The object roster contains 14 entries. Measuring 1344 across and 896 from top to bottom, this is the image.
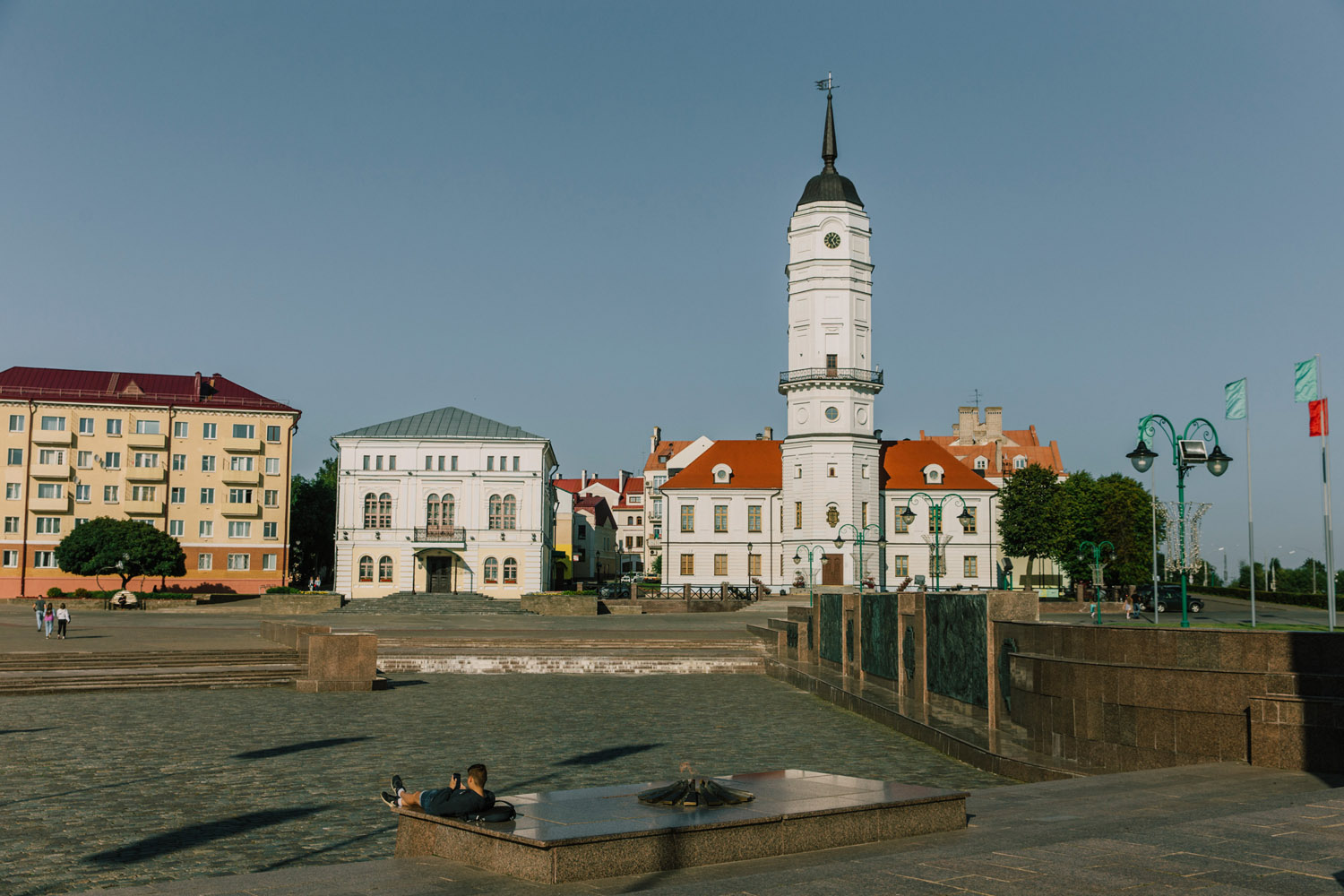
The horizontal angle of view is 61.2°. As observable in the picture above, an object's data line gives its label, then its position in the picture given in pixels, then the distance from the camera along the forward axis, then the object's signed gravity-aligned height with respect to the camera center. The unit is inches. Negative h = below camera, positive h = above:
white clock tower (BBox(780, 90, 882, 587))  2994.6 +495.9
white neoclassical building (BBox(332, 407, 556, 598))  2915.8 +124.8
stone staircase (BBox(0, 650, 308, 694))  942.4 -99.4
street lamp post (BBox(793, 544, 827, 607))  2997.0 +23.5
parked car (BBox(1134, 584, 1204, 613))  2089.1 -68.6
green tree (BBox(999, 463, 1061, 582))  3164.4 +135.4
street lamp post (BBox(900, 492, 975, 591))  3282.5 +127.5
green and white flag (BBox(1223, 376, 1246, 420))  948.0 +139.6
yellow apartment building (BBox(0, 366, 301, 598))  3002.0 +237.8
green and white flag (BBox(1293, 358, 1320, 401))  856.9 +138.2
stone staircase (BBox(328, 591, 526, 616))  2450.8 -102.3
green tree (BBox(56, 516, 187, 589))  2691.9 +17.4
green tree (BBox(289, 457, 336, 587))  3757.4 +107.7
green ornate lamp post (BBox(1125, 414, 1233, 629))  860.6 +82.0
